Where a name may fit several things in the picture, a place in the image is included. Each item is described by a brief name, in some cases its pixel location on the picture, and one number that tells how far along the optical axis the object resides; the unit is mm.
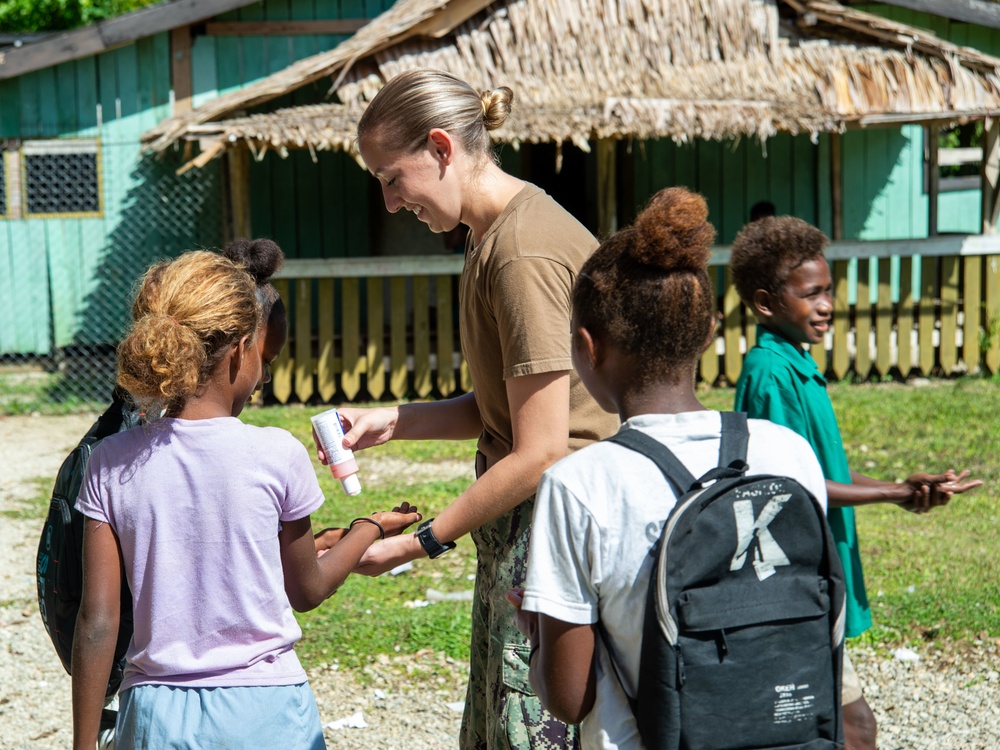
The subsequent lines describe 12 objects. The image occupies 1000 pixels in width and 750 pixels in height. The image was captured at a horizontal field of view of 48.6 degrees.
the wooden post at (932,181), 11883
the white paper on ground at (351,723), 4223
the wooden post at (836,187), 11719
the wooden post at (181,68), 12109
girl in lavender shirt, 2168
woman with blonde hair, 2402
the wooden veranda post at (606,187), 10930
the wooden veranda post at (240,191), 10711
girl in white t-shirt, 1819
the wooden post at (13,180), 11820
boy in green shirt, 2863
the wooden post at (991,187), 11430
